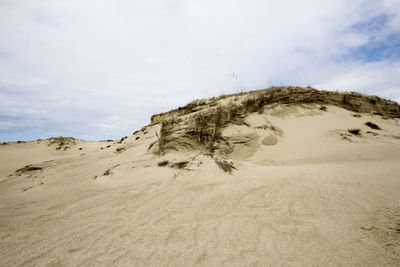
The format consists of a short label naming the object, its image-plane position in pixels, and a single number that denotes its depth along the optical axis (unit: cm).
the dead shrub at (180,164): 388
